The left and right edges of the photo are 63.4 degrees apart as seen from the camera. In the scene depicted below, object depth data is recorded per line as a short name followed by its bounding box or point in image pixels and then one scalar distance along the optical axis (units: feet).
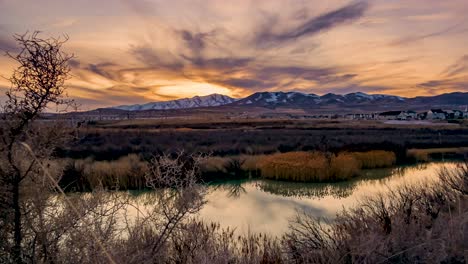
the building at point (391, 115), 372.17
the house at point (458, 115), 342.25
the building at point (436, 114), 345.92
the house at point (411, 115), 357.86
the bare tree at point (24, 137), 12.44
